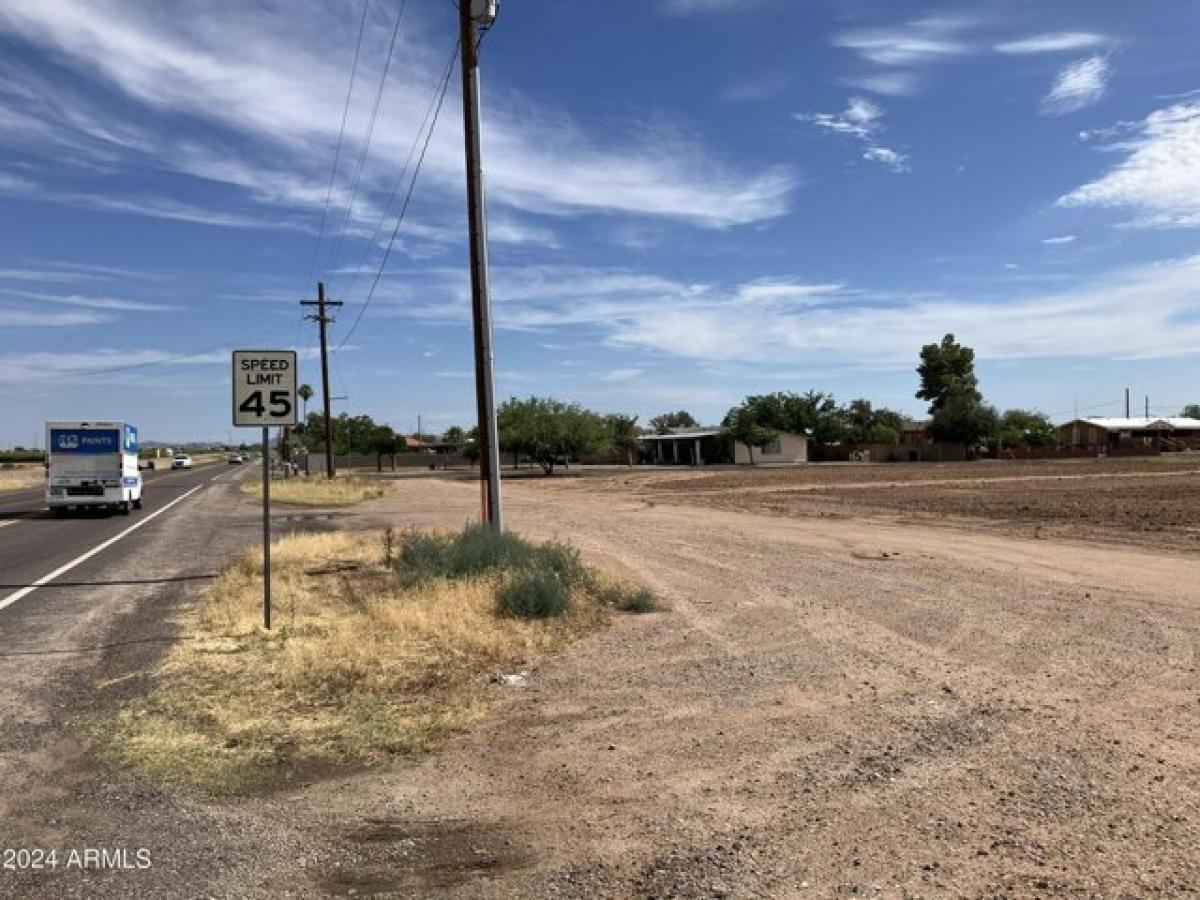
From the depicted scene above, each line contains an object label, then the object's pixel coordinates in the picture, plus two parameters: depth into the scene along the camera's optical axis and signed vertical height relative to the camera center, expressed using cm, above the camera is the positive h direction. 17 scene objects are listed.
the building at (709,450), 10375 -20
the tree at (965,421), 10212 +209
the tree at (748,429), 9750 +179
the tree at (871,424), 11938 +270
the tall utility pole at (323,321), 5412 +768
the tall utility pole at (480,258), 1530 +314
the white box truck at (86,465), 3133 +0
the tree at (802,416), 10444 +331
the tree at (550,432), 7538 +161
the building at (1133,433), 12006 +55
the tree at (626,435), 10231 +163
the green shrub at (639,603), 1156 -182
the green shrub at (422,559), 1299 -147
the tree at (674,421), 15315 +487
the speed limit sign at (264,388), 1028 +77
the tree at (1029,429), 11319 +127
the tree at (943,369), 12521 +941
